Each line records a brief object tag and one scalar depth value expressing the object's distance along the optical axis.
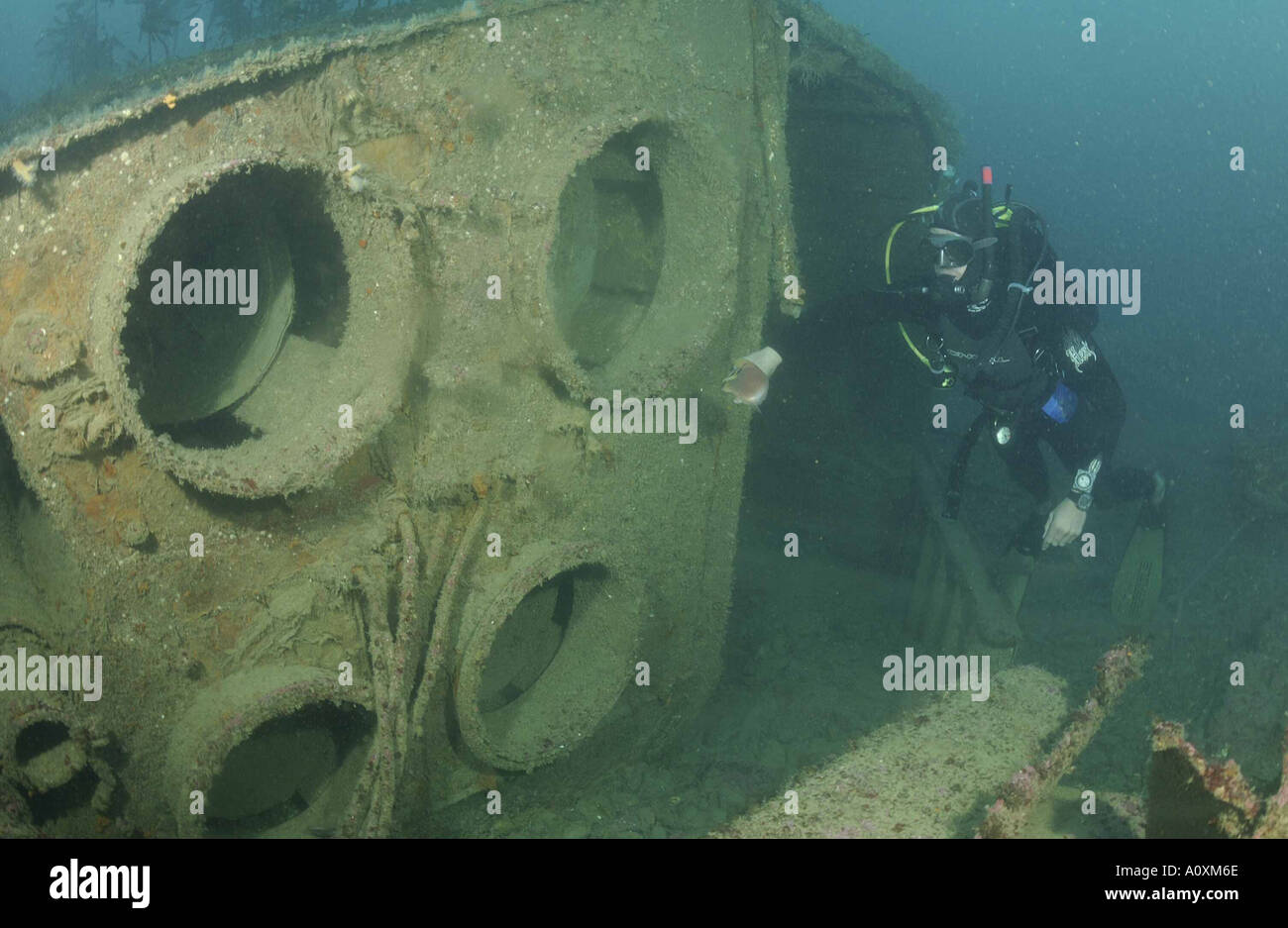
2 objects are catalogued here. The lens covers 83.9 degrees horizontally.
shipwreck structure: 2.79
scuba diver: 5.34
